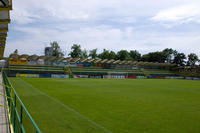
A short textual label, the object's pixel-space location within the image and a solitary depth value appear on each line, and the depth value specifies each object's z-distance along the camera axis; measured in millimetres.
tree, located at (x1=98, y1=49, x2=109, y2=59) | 120312
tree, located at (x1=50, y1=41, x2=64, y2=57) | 112394
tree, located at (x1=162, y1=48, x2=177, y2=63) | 126956
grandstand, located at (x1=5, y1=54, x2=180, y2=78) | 61969
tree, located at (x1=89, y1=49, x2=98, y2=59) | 120188
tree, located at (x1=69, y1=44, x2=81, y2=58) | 117500
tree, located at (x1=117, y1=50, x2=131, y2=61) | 124500
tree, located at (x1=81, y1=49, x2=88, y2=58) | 119975
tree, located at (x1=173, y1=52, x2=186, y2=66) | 116388
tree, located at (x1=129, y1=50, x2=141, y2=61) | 130762
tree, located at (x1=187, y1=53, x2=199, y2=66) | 108500
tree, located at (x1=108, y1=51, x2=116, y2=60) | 120194
